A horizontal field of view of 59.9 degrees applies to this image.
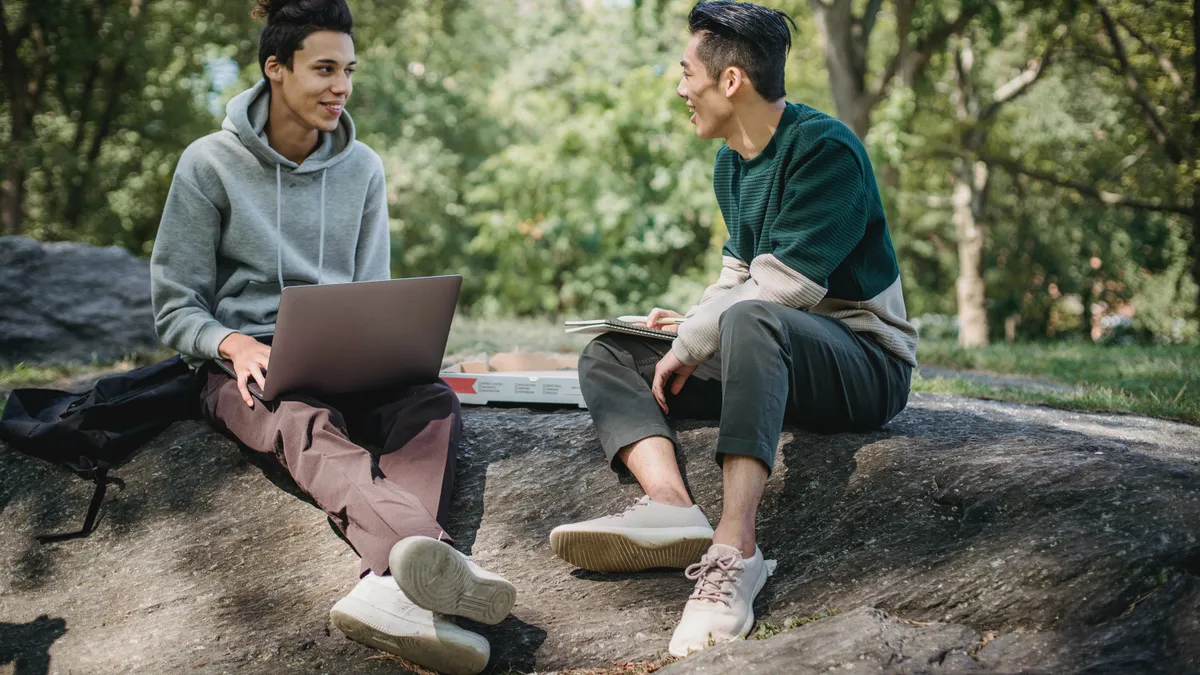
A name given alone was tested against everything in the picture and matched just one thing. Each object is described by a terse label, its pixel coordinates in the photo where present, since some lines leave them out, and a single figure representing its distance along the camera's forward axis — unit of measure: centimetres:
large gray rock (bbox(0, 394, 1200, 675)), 245
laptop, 306
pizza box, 413
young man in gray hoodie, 288
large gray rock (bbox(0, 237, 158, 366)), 768
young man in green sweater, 273
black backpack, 362
